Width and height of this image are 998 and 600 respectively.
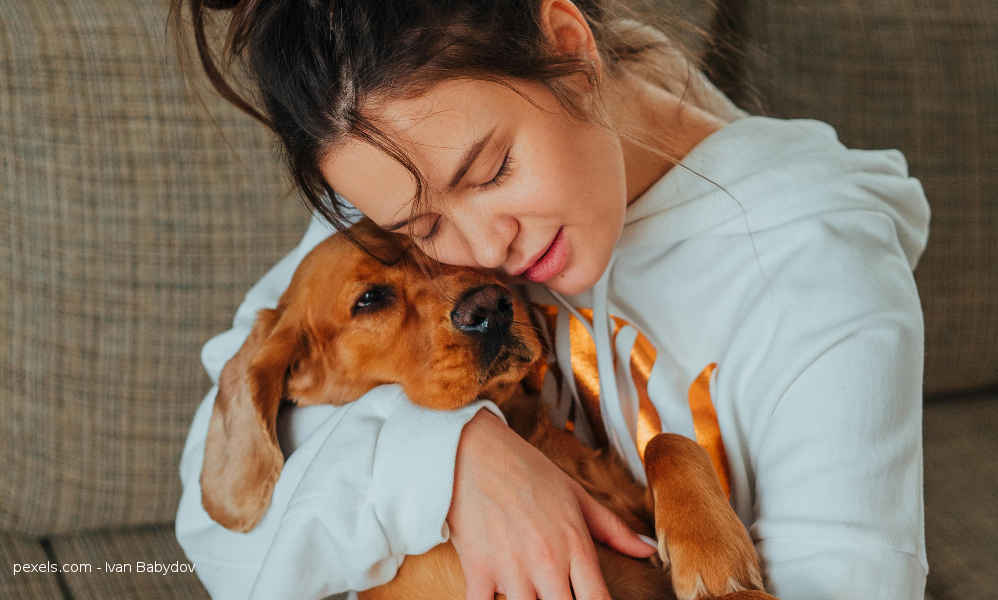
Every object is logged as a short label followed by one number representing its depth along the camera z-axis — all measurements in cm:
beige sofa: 171
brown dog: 120
